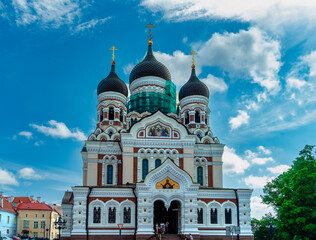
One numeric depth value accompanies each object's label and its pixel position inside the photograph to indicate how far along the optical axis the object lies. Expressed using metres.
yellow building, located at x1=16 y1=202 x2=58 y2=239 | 54.19
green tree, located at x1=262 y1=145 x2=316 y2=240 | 25.16
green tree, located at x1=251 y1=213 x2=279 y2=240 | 33.41
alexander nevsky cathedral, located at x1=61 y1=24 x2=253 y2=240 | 28.31
